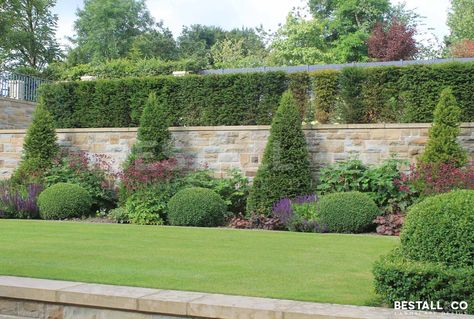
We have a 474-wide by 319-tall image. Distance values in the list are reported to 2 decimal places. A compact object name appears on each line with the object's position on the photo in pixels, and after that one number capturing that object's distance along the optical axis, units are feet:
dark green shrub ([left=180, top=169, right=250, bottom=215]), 41.78
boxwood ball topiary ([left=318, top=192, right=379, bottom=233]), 34.32
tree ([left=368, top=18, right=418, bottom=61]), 100.17
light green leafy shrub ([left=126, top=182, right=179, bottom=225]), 39.78
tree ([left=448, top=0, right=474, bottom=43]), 120.37
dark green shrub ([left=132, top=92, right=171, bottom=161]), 43.50
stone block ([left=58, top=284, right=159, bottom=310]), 14.65
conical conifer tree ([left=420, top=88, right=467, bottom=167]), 36.40
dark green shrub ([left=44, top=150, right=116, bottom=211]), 45.06
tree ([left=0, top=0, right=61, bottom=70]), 116.98
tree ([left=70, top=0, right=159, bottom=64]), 138.62
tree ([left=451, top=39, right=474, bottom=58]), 88.84
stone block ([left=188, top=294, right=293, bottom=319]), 13.37
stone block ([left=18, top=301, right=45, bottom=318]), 15.74
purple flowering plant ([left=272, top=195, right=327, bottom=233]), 35.22
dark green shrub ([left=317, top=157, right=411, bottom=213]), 37.27
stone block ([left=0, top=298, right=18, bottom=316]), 16.01
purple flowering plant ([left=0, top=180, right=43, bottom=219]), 41.96
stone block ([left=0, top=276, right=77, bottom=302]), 15.59
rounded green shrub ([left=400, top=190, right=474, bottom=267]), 14.05
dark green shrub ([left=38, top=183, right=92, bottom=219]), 40.78
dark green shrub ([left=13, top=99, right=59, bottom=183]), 46.62
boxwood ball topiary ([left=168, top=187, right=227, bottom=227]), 37.40
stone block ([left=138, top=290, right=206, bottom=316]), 14.06
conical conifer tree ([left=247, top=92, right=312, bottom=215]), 38.81
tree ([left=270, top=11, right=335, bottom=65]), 106.63
